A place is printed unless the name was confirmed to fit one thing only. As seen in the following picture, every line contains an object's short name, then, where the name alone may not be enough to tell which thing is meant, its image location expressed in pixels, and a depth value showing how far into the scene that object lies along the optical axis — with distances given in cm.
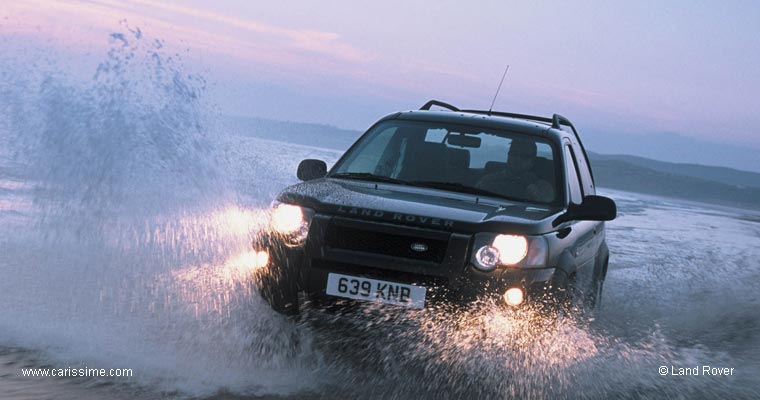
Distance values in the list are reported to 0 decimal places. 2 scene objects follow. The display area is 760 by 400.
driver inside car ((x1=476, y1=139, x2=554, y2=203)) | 573
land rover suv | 460
